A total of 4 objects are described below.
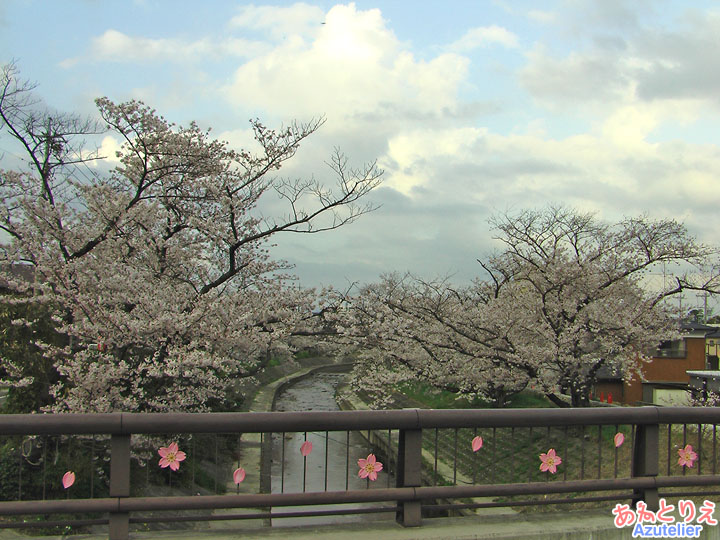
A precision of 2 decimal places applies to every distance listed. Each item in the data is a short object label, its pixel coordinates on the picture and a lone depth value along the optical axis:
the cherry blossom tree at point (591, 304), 15.01
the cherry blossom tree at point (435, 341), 16.11
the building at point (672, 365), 28.75
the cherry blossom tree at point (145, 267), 10.75
